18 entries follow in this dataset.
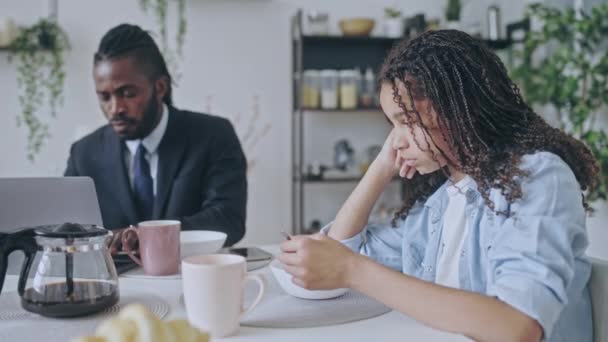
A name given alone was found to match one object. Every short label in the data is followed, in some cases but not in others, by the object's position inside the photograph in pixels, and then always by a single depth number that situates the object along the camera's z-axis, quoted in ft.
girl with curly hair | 2.49
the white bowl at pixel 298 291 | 3.02
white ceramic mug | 2.42
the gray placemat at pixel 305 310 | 2.69
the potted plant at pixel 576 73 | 8.43
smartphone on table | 4.03
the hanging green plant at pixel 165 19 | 10.32
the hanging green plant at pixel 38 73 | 9.70
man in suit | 5.63
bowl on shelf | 10.71
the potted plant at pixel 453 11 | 11.28
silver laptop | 3.44
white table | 2.49
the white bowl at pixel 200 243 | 3.83
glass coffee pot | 2.70
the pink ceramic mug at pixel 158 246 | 3.47
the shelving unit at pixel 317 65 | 10.68
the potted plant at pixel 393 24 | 10.89
